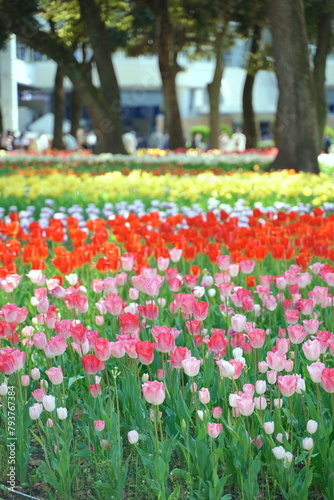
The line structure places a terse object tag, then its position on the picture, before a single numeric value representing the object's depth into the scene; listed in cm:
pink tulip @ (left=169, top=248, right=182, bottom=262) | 834
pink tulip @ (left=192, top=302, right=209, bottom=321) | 583
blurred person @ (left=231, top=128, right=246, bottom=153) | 7263
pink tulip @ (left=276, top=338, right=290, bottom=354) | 549
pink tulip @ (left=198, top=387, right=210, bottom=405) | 493
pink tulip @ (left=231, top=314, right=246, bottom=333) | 574
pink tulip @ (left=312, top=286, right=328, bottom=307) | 657
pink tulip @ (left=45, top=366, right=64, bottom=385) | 520
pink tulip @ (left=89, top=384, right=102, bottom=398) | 551
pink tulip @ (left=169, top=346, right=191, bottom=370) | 517
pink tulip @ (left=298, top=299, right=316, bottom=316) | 640
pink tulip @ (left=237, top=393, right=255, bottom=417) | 466
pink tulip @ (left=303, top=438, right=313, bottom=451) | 472
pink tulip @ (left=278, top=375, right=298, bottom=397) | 474
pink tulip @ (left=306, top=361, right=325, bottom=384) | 492
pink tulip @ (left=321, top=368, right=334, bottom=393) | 471
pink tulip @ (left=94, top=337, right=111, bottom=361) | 532
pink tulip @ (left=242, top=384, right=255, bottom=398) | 480
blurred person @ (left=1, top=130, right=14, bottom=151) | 5434
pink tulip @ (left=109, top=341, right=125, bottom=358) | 550
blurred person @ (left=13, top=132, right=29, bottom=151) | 6128
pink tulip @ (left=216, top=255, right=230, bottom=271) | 790
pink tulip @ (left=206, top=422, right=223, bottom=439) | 467
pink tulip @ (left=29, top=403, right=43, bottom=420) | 523
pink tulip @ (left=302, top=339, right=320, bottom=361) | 510
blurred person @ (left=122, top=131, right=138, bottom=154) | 6462
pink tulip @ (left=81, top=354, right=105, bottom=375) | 529
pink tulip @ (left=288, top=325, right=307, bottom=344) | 545
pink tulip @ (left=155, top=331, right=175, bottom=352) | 517
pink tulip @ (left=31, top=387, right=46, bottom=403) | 535
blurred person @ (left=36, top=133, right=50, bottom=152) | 6329
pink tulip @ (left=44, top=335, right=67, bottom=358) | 549
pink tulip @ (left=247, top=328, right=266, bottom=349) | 537
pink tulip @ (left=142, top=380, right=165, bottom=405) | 464
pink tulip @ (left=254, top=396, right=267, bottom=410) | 510
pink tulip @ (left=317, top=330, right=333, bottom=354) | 539
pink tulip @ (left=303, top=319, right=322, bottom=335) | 582
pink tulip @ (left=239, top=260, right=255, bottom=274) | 764
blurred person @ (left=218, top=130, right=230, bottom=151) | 7525
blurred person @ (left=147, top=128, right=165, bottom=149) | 7181
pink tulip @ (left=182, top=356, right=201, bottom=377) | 487
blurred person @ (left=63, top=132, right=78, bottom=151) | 6569
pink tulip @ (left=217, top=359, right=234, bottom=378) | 488
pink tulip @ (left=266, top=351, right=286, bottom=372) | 499
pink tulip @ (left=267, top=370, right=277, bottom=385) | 513
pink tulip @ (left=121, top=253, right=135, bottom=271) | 796
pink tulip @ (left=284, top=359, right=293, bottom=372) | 512
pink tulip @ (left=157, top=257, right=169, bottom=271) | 770
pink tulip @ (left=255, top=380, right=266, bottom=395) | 498
